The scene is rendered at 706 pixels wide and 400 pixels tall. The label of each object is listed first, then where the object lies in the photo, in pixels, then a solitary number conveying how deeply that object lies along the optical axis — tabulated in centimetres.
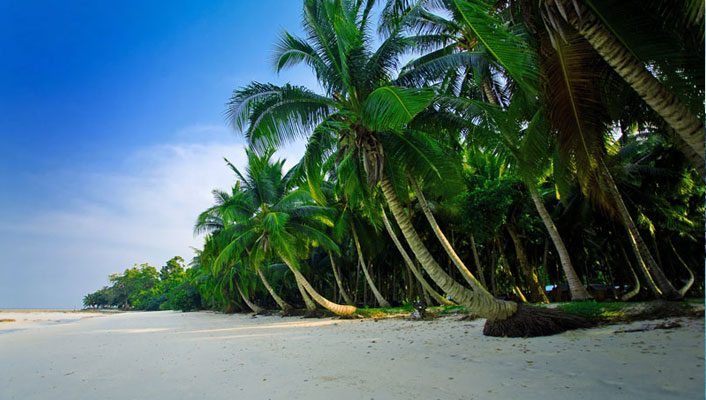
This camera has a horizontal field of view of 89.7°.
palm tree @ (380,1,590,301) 465
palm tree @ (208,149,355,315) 1585
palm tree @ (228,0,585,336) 693
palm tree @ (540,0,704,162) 388
